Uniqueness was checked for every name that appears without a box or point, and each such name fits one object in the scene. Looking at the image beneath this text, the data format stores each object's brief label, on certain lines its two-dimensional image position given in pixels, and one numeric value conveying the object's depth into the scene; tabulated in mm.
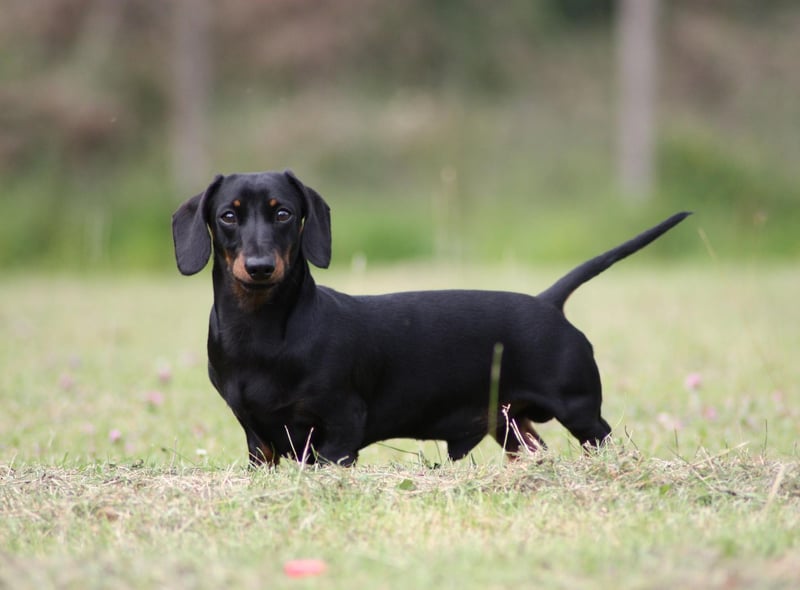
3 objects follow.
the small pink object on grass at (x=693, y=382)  11273
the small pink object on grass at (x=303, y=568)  4812
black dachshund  7387
